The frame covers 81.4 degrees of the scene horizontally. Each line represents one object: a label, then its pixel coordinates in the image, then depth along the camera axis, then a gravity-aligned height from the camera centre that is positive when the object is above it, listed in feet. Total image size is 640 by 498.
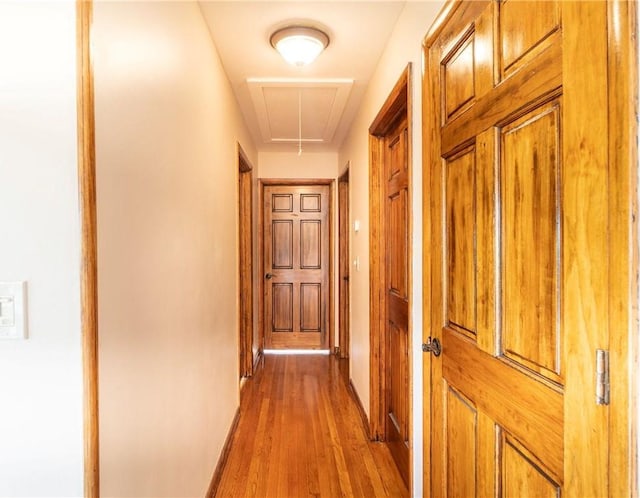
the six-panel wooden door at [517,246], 2.29 -0.01
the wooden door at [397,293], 6.84 -0.93
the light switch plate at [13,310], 2.59 -0.42
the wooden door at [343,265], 13.99 -0.73
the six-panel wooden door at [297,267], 14.98 -0.81
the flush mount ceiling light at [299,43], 6.29 +3.53
